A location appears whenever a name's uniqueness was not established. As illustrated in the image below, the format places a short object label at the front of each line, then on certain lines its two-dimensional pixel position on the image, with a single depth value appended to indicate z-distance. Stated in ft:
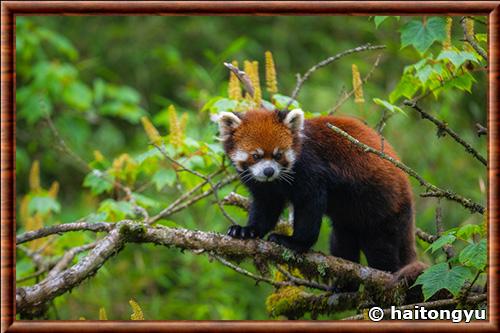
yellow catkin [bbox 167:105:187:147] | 37.17
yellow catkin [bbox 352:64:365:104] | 35.27
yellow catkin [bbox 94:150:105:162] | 40.70
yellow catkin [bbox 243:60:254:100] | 36.52
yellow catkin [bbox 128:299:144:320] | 25.94
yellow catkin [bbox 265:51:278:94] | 35.53
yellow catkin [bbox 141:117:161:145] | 38.32
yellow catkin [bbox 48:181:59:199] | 42.28
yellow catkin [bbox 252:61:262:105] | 36.60
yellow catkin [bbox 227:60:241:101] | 37.65
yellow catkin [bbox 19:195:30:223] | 41.19
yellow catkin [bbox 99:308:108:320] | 27.44
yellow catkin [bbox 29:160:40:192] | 39.62
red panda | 34.22
